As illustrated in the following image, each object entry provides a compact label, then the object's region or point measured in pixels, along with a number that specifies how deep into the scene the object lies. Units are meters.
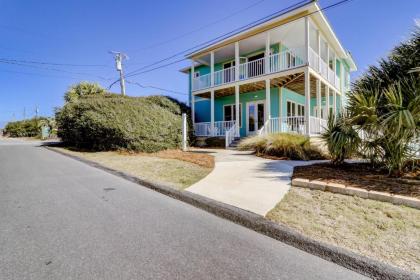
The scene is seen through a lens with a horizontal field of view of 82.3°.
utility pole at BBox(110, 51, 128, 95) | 24.52
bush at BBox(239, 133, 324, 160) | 9.32
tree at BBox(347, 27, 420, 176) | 4.96
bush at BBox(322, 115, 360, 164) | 6.18
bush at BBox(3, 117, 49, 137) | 41.77
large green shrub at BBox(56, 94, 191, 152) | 12.16
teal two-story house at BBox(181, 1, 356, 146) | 13.02
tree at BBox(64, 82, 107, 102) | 25.62
